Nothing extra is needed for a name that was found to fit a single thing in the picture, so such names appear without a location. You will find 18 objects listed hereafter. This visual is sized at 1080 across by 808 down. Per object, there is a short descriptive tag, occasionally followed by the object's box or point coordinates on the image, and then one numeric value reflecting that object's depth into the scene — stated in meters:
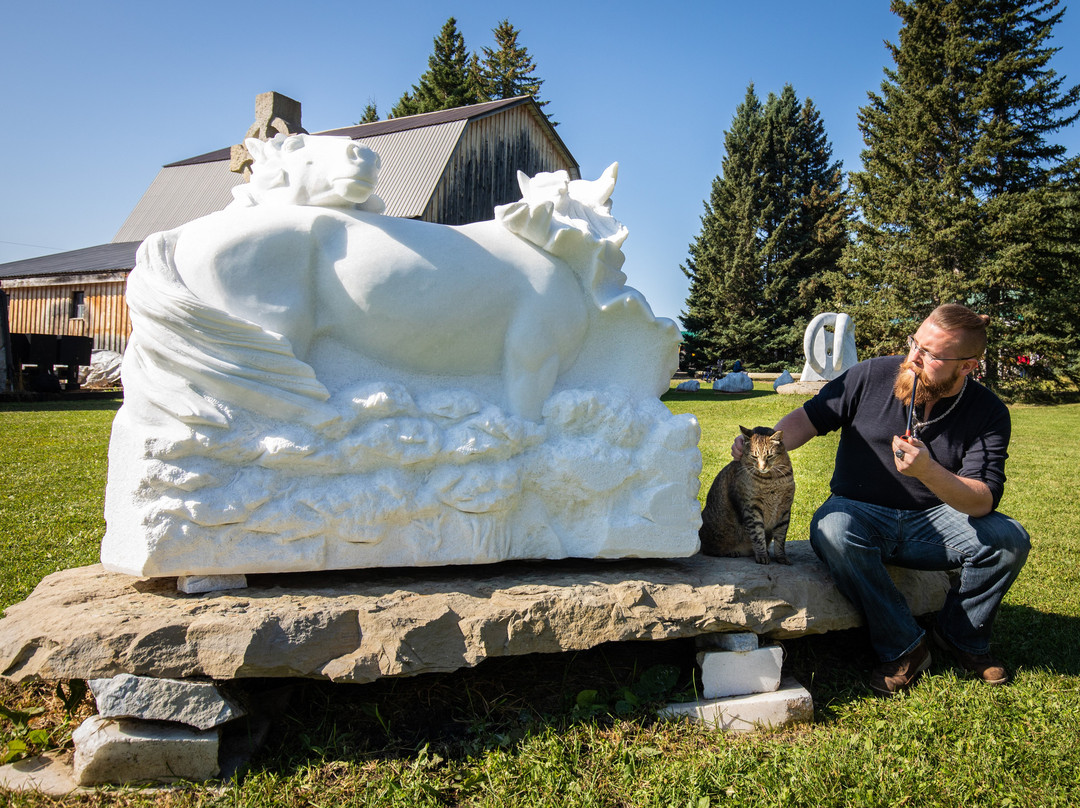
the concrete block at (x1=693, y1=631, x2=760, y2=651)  2.59
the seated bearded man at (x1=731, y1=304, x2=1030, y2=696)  2.71
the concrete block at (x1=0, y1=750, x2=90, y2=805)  1.99
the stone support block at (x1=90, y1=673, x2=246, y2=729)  2.01
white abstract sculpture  13.70
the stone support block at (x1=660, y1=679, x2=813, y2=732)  2.49
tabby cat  2.93
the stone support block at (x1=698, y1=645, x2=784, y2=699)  2.59
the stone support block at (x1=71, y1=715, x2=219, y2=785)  2.01
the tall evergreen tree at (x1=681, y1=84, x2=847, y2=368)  24.72
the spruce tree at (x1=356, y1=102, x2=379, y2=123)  25.95
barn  11.98
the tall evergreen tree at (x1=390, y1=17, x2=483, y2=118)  22.44
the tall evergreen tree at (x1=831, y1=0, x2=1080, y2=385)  16.88
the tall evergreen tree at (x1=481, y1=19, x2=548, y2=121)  24.41
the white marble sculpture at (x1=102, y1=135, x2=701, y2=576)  2.26
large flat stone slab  2.07
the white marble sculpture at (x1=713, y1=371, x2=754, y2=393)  15.56
